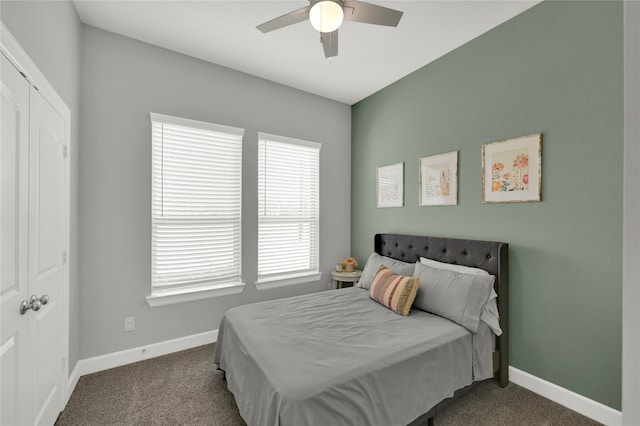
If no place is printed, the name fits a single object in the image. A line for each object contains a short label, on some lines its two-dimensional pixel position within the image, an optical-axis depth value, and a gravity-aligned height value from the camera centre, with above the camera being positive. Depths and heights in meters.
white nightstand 3.60 -0.85
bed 1.43 -0.87
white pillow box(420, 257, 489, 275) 2.41 -0.50
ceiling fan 1.64 +1.21
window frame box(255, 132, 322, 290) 3.36 -0.79
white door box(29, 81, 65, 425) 1.57 -0.23
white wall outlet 2.62 -1.05
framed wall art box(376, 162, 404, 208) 3.39 +0.34
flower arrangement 3.81 -0.67
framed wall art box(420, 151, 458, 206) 2.81 +0.34
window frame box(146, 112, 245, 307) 2.74 -0.76
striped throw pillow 2.34 -0.68
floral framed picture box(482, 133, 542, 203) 2.22 +0.36
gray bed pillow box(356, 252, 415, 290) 2.82 -0.57
